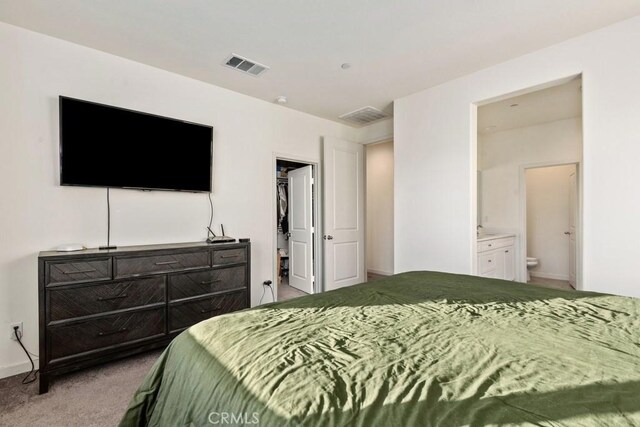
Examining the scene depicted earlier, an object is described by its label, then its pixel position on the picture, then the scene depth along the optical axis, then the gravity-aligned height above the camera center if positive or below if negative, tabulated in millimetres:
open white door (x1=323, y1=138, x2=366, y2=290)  4215 -41
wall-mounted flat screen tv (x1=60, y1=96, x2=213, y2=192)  2348 +563
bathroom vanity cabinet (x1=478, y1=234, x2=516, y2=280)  3768 -652
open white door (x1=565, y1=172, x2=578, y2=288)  4511 -189
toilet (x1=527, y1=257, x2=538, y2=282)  5187 -931
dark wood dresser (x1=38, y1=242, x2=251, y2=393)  2006 -678
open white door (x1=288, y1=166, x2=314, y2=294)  4332 -276
